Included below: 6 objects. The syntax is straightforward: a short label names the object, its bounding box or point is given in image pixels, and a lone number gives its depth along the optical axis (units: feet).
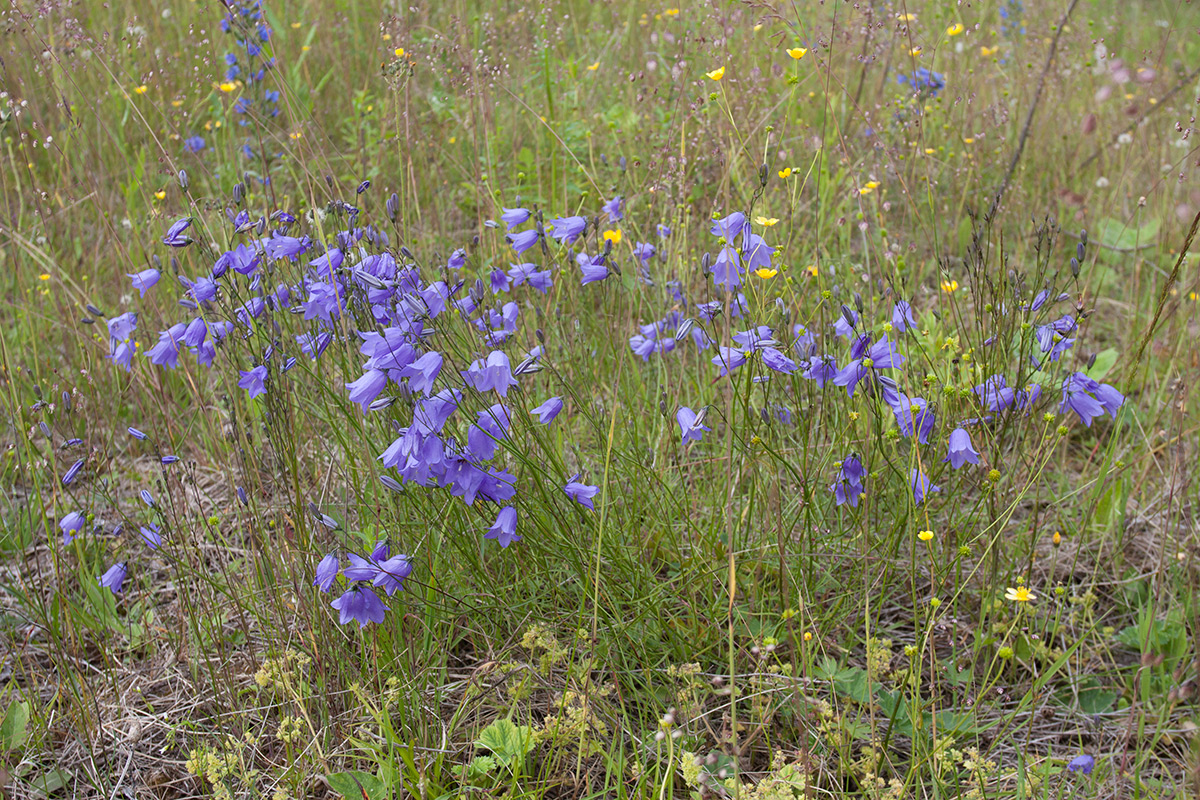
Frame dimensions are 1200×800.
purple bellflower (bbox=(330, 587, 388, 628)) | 1.86
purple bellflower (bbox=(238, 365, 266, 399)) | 2.02
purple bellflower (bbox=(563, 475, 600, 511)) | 1.94
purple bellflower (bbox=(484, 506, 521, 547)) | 1.87
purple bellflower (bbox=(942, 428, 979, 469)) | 1.91
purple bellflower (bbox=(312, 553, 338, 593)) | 1.86
